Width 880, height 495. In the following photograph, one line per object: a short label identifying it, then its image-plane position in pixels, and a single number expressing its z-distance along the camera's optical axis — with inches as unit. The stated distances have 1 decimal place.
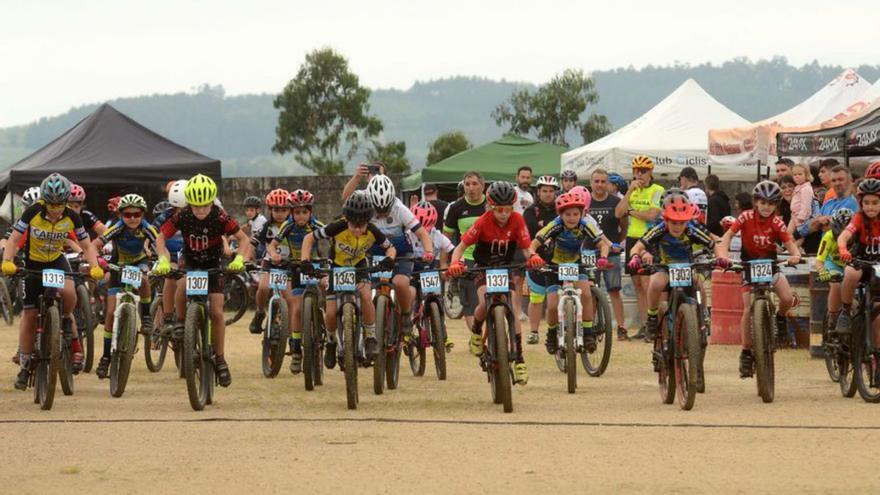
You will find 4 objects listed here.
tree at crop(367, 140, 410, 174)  2554.1
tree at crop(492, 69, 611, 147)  2397.9
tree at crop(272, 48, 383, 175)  2466.8
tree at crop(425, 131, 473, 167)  2576.3
